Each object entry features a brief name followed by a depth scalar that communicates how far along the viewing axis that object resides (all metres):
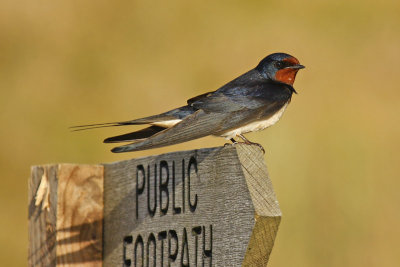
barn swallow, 6.37
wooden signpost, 4.97
